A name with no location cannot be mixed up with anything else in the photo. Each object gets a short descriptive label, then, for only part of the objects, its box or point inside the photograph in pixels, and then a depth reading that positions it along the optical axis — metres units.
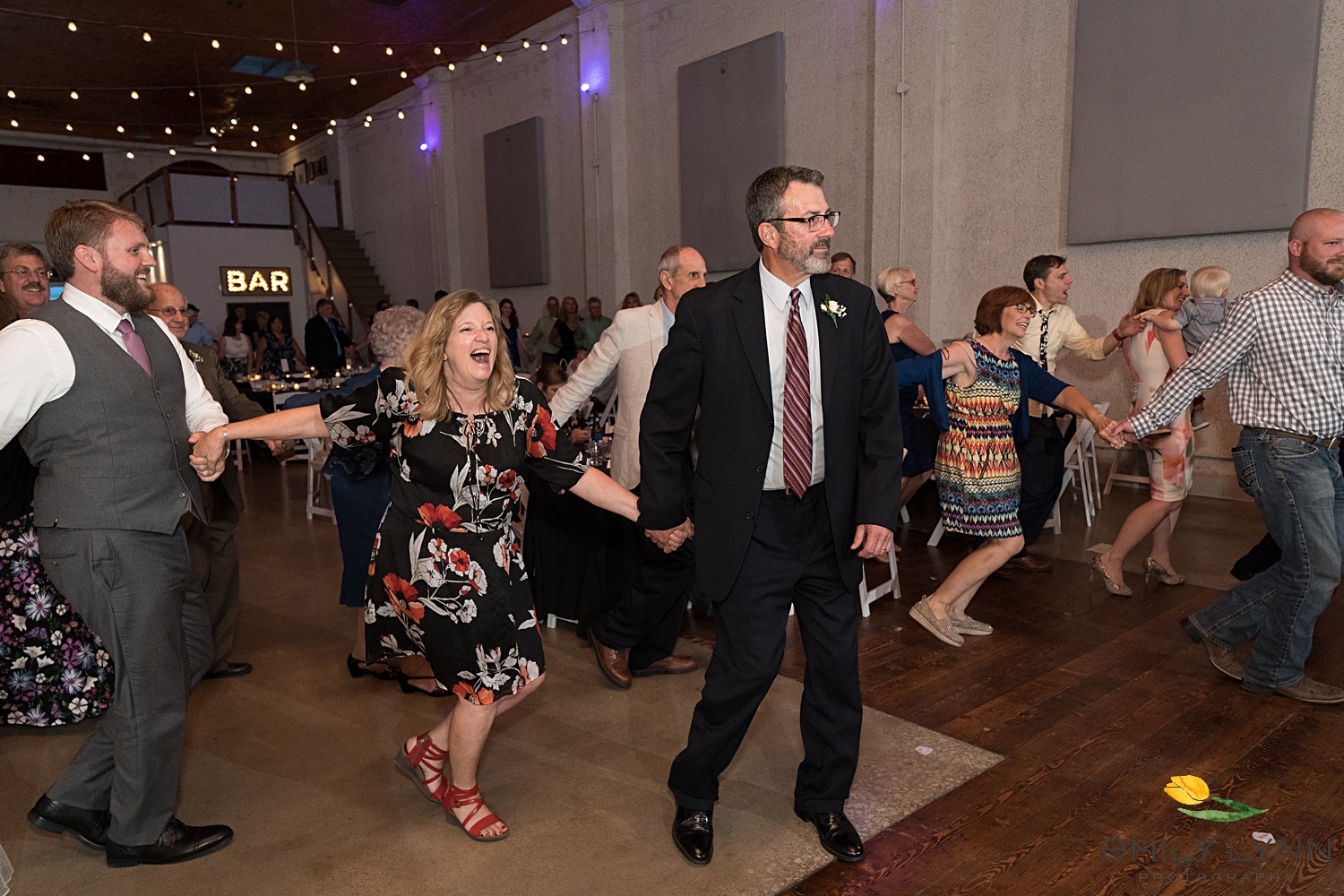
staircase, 16.92
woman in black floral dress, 2.32
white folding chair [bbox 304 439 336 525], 6.54
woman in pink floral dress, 4.30
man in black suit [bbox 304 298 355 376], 10.93
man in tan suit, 3.42
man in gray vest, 2.15
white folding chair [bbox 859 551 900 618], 4.27
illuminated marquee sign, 15.91
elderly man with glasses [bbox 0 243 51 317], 3.33
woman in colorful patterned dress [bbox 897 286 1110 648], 3.71
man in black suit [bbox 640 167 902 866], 2.21
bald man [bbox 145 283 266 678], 3.58
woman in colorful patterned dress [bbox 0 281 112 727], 3.05
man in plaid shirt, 3.02
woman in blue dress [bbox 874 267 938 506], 4.45
